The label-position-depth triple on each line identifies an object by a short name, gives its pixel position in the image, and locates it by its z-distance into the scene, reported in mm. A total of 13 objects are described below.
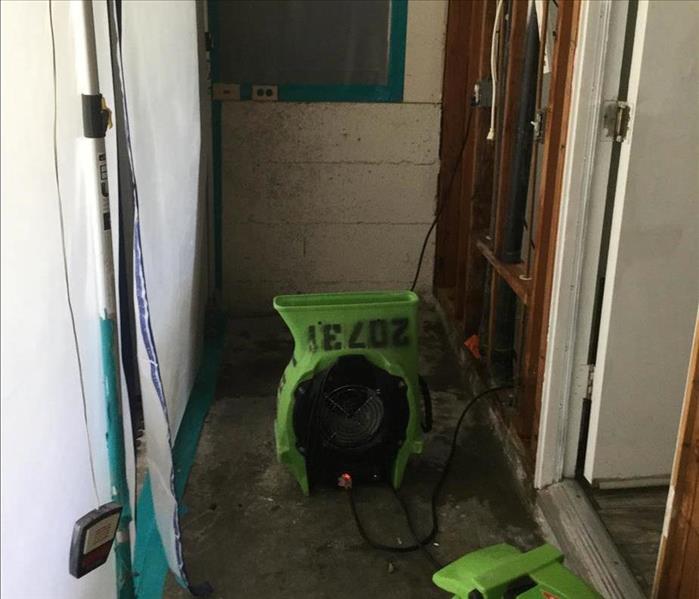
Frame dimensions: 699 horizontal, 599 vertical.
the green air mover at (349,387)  2197
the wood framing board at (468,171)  3133
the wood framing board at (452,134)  3438
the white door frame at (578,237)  1843
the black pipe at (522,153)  2383
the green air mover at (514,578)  1430
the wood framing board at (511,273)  2363
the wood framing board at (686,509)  1364
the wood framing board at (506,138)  2455
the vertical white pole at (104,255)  1273
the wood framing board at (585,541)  1857
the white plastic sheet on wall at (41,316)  1043
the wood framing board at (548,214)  1949
